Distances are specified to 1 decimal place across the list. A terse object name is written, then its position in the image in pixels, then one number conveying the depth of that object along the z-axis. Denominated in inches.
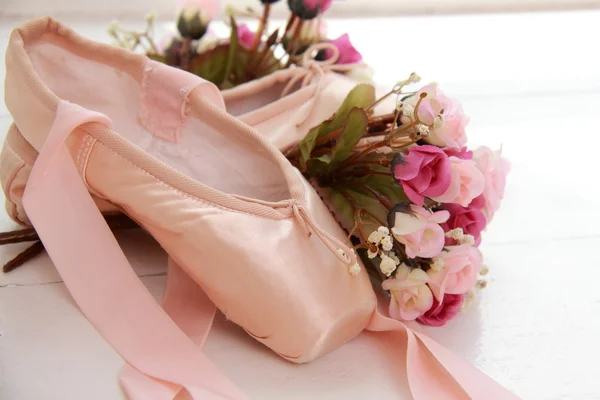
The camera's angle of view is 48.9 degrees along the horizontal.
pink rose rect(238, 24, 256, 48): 36.4
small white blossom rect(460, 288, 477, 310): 25.5
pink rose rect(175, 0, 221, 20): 33.4
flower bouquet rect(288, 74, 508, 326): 23.0
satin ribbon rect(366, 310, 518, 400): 21.8
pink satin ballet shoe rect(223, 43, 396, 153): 30.2
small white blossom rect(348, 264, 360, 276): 22.6
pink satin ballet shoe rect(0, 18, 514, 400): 21.6
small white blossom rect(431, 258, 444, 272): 23.9
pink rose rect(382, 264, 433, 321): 23.8
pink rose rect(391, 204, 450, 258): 22.9
